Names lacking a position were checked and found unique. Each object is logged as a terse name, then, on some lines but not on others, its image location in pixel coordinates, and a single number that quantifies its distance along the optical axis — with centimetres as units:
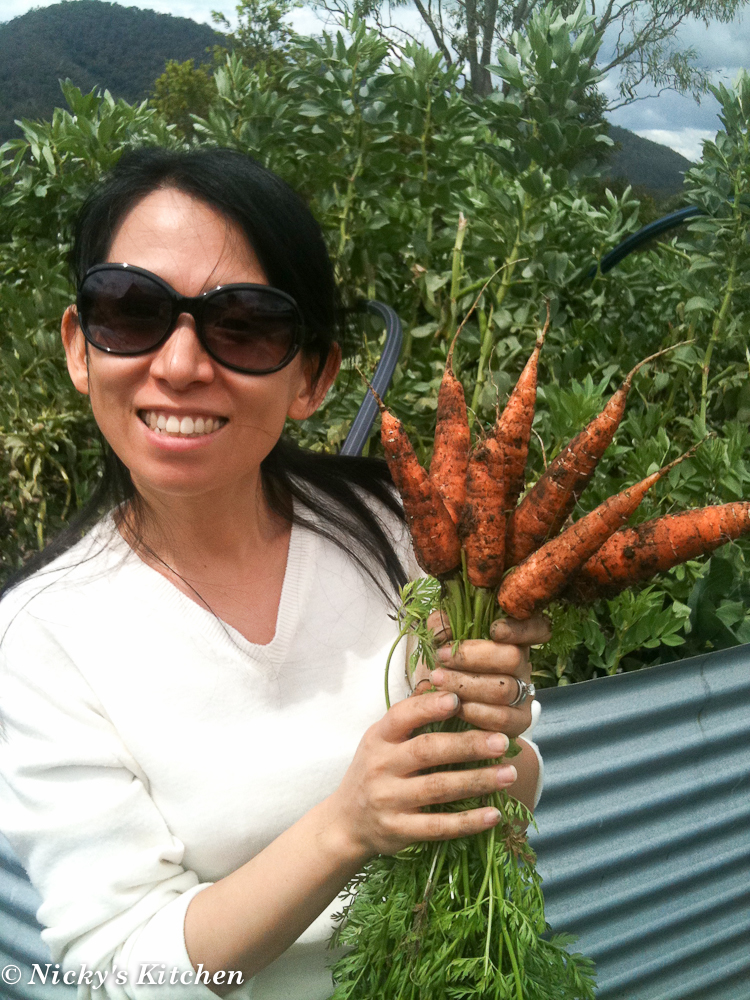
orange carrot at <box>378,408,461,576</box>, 98
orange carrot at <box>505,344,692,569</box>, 96
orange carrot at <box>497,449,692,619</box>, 91
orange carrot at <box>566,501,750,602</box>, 95
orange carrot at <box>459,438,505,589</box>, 95
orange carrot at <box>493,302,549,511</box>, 99
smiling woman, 96
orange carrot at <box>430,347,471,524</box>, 111
